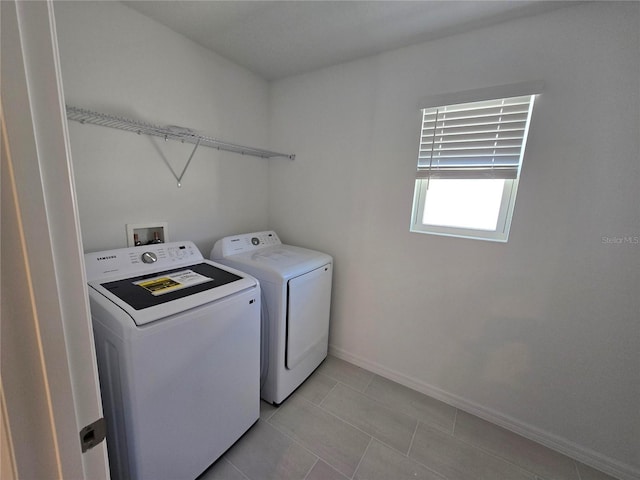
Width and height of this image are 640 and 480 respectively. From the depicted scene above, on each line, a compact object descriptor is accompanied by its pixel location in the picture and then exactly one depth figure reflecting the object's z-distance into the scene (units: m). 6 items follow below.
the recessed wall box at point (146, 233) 1.56
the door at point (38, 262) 0.35
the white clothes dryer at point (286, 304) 1.61
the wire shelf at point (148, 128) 1.27
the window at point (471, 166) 1.46
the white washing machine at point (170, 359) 0.99
